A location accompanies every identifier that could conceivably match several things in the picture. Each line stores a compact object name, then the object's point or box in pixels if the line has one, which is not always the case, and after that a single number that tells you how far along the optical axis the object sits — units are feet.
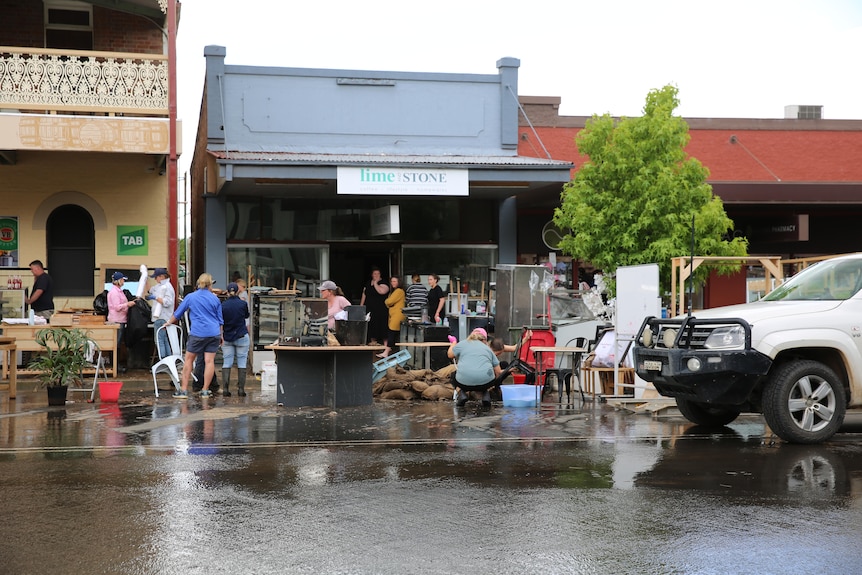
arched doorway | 65.05
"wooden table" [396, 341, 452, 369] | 53.98
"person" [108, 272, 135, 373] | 56.85
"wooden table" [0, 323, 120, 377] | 51.78
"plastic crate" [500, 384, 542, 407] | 45.44
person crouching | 44.78
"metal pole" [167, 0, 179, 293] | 58.18
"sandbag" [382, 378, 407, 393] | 49.29
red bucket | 45.80
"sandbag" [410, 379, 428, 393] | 48.80
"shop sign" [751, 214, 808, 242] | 73.72
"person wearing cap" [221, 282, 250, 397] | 49.57
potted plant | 43.75
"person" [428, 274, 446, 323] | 65.10
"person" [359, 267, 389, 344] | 65.57
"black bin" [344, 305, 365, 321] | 44.52
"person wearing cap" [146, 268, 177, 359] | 54.95
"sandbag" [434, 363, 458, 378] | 51.41
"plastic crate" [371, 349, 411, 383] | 50.14
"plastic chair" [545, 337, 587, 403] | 47.29
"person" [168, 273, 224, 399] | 48.14
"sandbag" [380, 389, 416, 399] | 48.67
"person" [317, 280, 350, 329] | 54.90
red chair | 53.06
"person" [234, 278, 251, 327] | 58.70
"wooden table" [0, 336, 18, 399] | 45.21
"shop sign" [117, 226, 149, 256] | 65.26
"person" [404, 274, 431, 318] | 64.85
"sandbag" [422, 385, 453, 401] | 48.57
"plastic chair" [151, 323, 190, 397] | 48.73
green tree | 64.03
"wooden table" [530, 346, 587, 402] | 47.57
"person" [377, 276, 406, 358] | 64.75
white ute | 32.24
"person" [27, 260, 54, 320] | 56.29
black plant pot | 44.14
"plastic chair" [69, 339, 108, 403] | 47.02
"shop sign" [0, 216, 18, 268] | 63.26
